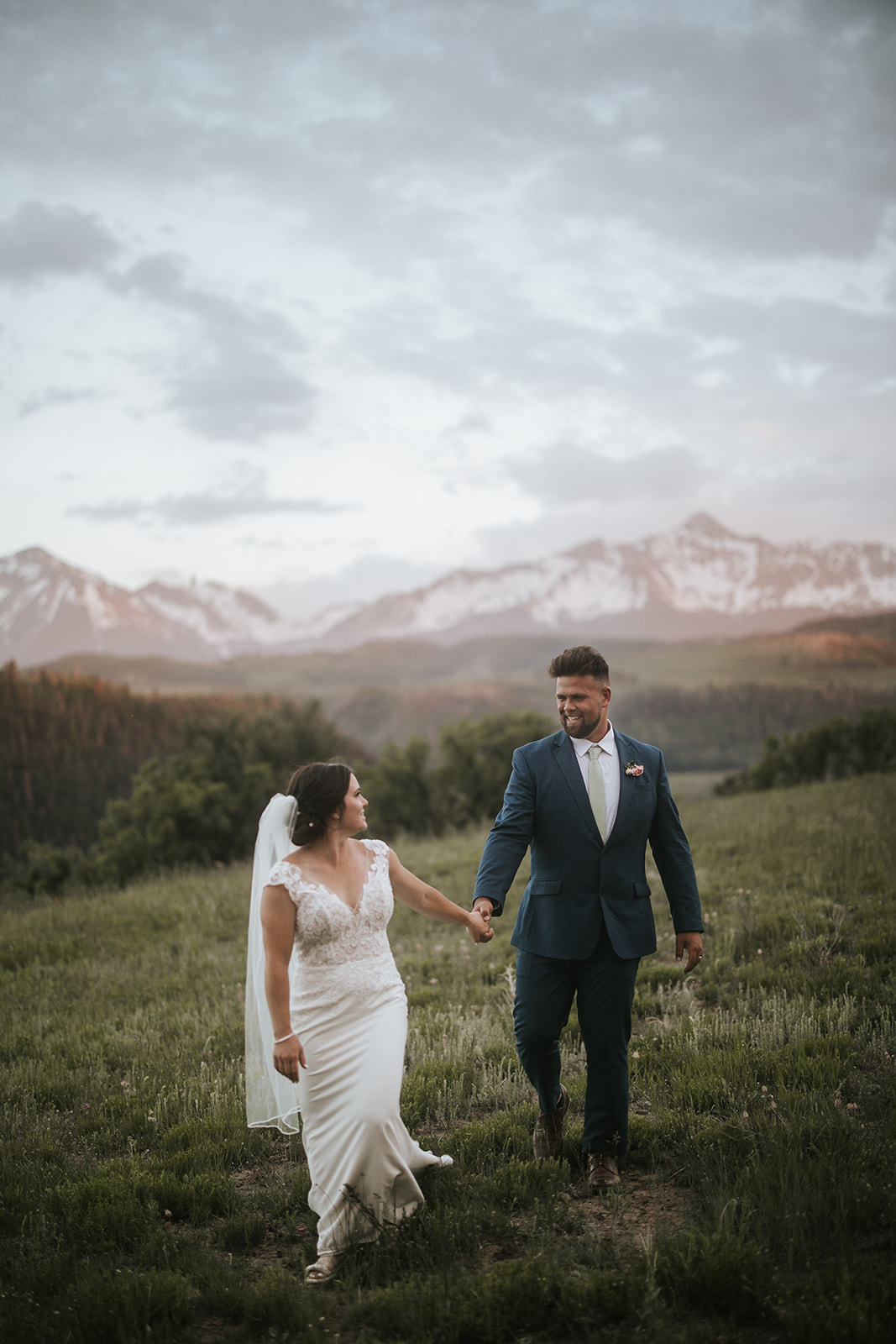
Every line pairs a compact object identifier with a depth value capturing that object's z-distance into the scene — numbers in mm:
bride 4027
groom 4590
